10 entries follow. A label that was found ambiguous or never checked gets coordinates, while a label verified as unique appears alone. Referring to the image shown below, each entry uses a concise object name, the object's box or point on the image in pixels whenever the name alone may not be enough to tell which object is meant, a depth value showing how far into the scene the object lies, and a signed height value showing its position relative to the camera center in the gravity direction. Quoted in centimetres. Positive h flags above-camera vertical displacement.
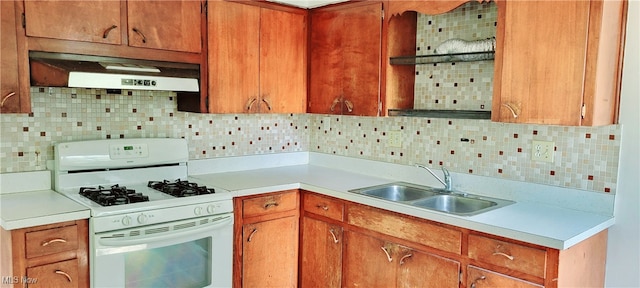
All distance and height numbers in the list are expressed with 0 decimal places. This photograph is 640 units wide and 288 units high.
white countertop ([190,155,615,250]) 188 -47
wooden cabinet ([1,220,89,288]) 196 -67
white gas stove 213 -52
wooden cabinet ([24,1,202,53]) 219 +41
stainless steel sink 247 -49
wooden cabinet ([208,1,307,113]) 278 +31
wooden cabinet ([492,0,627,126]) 191 +22
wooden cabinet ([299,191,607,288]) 189 -67
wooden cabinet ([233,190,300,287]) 266 -79
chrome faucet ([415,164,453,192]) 265 -39
